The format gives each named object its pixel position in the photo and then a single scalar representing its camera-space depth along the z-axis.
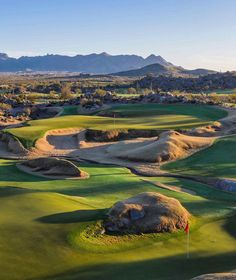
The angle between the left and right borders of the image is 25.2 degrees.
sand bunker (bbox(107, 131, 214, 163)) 43.12
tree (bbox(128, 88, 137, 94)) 123.56
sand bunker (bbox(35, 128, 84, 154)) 48.69
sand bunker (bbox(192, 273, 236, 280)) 12.81
